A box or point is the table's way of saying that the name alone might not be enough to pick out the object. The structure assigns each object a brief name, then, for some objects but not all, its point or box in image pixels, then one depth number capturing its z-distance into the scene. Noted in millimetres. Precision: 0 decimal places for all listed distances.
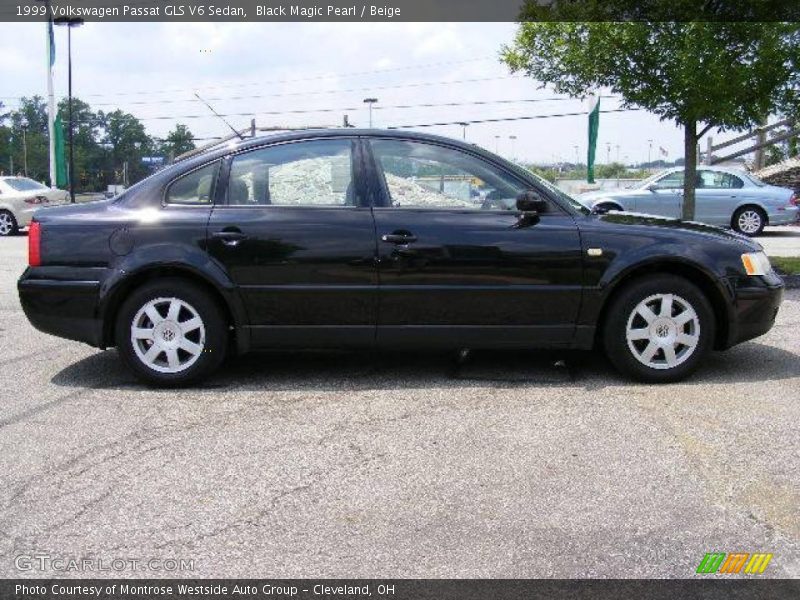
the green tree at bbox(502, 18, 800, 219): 8547
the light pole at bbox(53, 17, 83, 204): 30650
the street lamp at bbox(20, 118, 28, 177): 86506
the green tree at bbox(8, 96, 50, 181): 90888
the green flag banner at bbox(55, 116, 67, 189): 28781
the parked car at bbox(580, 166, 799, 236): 16625
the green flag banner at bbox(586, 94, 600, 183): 14084
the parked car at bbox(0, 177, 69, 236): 18750
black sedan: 5047
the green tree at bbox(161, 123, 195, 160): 50219
